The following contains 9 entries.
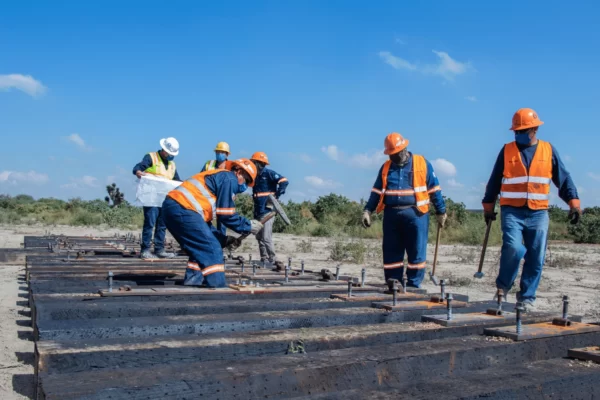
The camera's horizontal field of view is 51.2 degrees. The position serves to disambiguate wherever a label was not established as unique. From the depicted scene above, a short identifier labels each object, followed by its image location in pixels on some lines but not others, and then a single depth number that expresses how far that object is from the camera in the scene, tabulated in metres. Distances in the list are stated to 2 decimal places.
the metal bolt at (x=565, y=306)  4.26
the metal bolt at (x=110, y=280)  5.17
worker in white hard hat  8.86
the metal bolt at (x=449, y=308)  4.26
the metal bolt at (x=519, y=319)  3.84
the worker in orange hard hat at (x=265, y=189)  10.49
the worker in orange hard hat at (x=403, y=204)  6.98
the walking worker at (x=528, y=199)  6.10
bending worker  5.93
